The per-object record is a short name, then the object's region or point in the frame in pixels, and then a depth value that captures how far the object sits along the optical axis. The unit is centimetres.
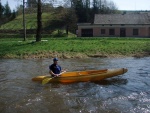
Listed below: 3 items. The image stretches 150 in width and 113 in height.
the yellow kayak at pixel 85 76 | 1323
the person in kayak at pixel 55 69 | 1352
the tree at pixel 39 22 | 2781
